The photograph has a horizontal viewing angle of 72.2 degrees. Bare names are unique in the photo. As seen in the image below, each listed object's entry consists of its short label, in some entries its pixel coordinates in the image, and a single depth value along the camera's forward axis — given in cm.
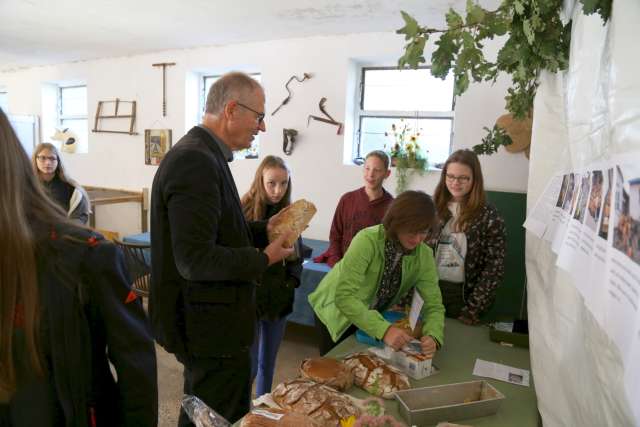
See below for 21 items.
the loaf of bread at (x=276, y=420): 95
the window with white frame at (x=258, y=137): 466
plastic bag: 94
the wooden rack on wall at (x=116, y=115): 526
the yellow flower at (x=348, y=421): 99
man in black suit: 127
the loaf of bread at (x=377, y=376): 123
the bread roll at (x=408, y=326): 151
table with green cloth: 118
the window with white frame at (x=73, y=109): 611
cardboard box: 136
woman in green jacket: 151
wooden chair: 331
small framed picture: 505
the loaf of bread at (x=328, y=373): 122
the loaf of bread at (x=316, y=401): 104
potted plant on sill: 375
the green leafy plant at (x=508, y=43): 106
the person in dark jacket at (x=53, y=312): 74
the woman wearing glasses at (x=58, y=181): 315
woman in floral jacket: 189
